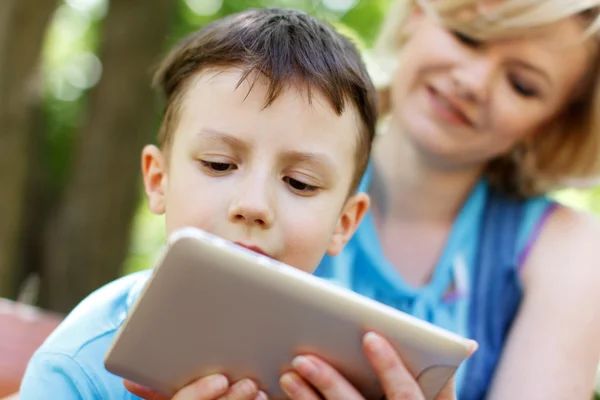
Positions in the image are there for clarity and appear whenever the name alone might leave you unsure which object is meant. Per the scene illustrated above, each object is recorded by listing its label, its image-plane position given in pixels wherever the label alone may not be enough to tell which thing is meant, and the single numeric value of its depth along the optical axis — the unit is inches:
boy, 53.1
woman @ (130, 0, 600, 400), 79.3
